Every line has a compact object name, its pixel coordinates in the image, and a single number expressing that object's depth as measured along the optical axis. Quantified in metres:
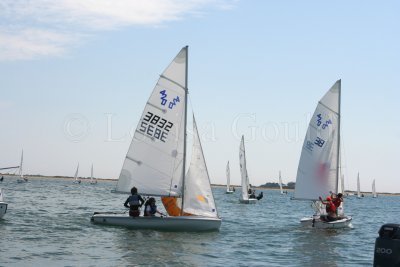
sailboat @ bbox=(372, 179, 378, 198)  144.74
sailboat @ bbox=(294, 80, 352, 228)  34.47
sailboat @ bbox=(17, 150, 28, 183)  130.38
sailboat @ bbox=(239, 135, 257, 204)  72.26
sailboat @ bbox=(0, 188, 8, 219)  27.80
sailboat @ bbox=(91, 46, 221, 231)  26.94
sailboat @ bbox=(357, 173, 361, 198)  134.38
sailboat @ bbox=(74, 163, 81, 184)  154.31
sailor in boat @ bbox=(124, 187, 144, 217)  26.32
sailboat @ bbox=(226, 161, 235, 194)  112.12
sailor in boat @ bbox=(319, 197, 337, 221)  30.96
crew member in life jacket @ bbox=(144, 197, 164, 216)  26.42
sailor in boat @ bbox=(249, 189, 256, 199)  75.43
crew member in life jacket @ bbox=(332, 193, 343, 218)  31.26
